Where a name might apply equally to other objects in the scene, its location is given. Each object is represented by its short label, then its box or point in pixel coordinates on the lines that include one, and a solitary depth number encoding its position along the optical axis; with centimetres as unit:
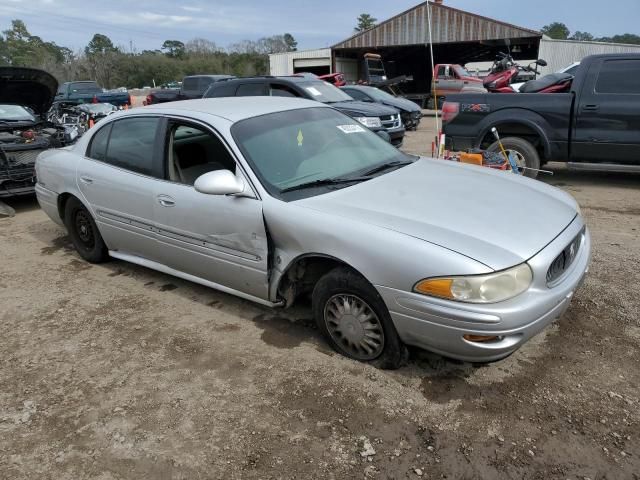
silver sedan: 260
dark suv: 997
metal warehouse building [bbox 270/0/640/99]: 2816
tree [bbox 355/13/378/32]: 9250
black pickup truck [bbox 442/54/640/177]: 681
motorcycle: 762
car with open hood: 720
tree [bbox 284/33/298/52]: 10747
